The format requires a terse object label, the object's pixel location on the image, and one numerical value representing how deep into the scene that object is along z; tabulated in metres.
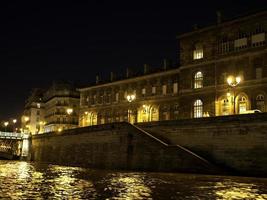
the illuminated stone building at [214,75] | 46.41
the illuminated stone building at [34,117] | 124.81
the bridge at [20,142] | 81.56
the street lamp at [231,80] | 35.92
